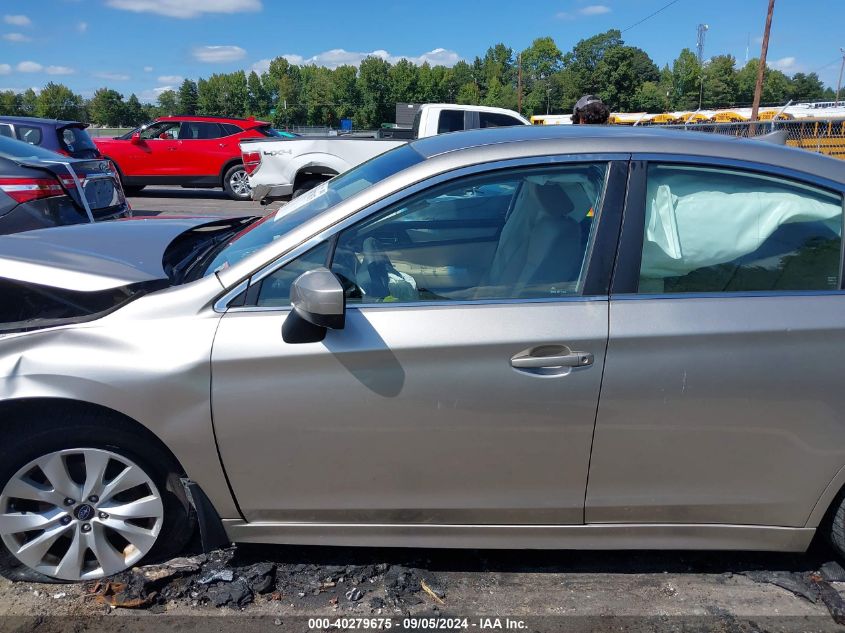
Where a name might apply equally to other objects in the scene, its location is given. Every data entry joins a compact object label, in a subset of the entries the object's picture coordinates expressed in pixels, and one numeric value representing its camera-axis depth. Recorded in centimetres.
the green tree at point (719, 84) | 9688
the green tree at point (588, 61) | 8788
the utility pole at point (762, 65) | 2732
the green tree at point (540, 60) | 10131
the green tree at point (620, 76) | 8819
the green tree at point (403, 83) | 9675
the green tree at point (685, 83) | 9300
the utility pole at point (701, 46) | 10810
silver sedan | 232
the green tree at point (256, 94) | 10188
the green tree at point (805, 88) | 11446
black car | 633
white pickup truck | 1005
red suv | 1473
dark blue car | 1087
